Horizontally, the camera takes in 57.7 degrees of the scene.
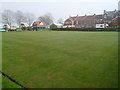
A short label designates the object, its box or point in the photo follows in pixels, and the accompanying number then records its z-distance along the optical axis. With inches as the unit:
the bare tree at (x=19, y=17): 1512.1
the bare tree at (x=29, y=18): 1604.7
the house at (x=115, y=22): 1032.7
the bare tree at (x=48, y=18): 1702.4
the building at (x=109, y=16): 1098.1
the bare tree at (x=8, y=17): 1382.1
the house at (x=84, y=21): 1220.5
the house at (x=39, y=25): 1460.0
